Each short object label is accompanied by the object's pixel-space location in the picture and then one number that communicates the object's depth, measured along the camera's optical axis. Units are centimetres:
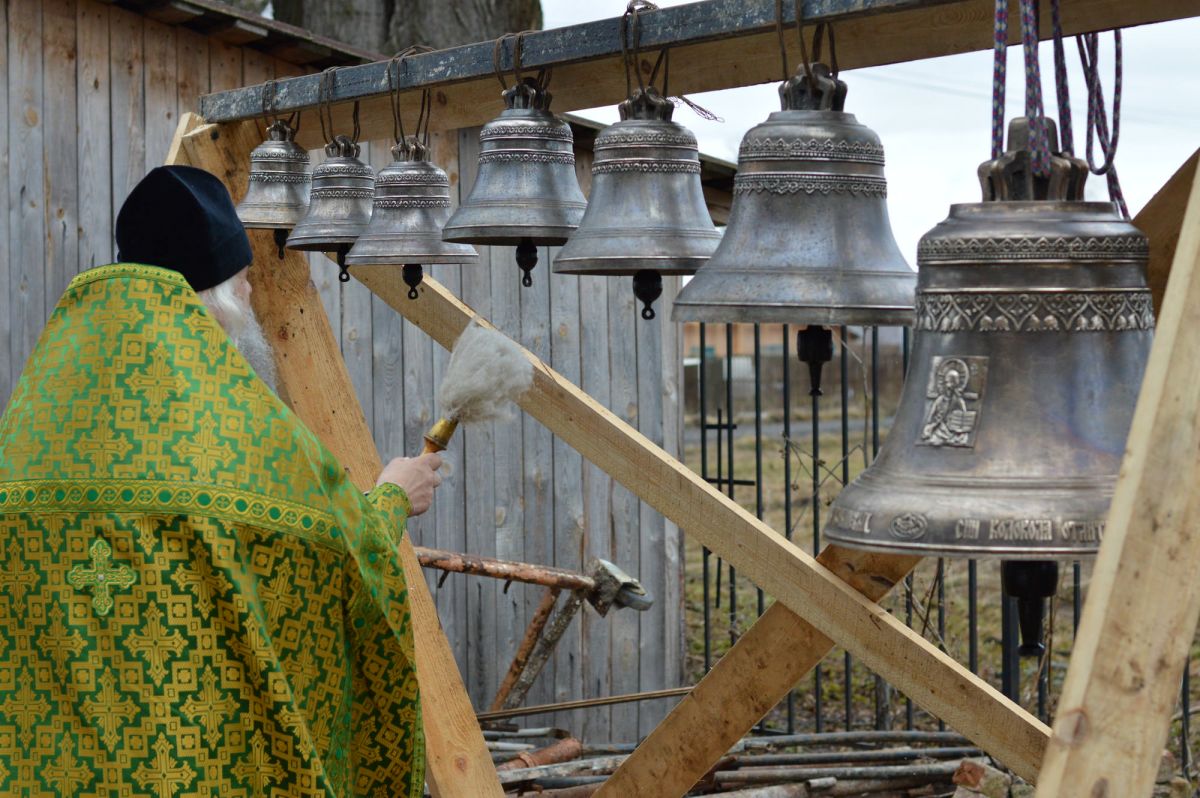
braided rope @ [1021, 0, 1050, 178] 188
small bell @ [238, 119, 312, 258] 419
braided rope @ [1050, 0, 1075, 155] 207
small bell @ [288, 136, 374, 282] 405
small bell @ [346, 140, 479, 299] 389
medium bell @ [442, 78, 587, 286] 336
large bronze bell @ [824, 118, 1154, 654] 195
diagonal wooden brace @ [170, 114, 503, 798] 416
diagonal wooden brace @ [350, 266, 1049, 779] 363
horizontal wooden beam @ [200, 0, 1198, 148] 254
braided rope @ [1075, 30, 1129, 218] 216
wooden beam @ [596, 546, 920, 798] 368
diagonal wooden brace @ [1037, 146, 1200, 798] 162
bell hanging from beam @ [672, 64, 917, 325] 252
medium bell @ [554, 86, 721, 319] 304
